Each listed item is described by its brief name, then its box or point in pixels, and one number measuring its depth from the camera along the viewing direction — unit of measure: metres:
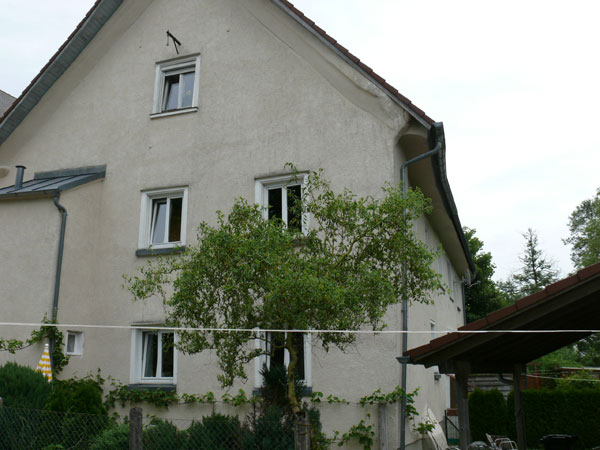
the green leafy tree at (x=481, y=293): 36.12
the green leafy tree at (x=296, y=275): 6.55
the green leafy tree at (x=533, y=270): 51.78
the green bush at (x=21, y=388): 8.72
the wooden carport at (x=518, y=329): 6.33
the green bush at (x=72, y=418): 8.05
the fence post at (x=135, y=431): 6.34
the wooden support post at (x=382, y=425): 8.86
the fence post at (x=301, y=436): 5.95
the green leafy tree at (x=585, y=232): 44.69
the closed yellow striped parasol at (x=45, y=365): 10.01
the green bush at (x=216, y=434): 7.39
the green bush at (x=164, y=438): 7.49
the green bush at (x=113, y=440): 7.60
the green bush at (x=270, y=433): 6.91
